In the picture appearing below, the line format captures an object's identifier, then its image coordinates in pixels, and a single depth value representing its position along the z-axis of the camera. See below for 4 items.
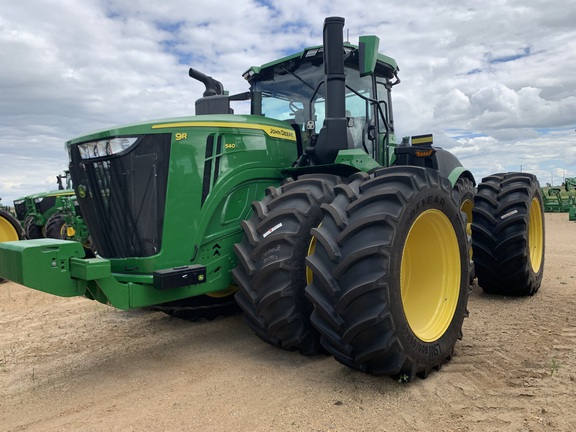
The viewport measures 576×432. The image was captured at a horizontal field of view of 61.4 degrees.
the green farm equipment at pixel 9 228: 9.95
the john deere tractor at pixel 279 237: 3.25
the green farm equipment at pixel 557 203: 21.27
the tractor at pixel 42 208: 12.62
